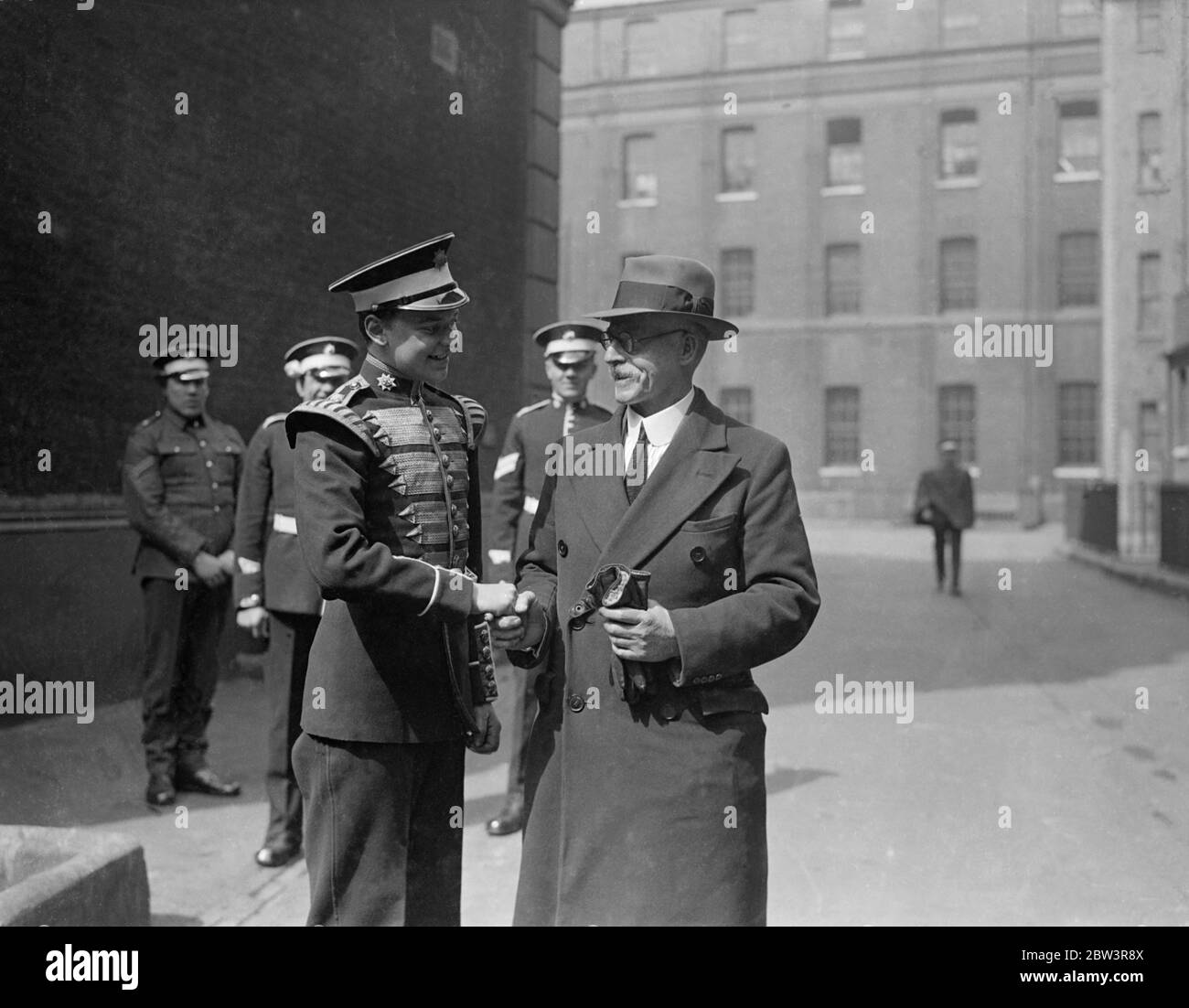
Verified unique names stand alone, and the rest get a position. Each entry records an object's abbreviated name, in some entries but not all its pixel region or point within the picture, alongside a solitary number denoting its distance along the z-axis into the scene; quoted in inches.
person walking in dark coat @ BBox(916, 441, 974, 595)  564.7
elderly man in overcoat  106.5
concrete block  131.0
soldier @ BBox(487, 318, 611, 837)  216.8
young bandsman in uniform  115.7
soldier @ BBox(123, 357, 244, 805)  236.5
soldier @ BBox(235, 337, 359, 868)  196.7
